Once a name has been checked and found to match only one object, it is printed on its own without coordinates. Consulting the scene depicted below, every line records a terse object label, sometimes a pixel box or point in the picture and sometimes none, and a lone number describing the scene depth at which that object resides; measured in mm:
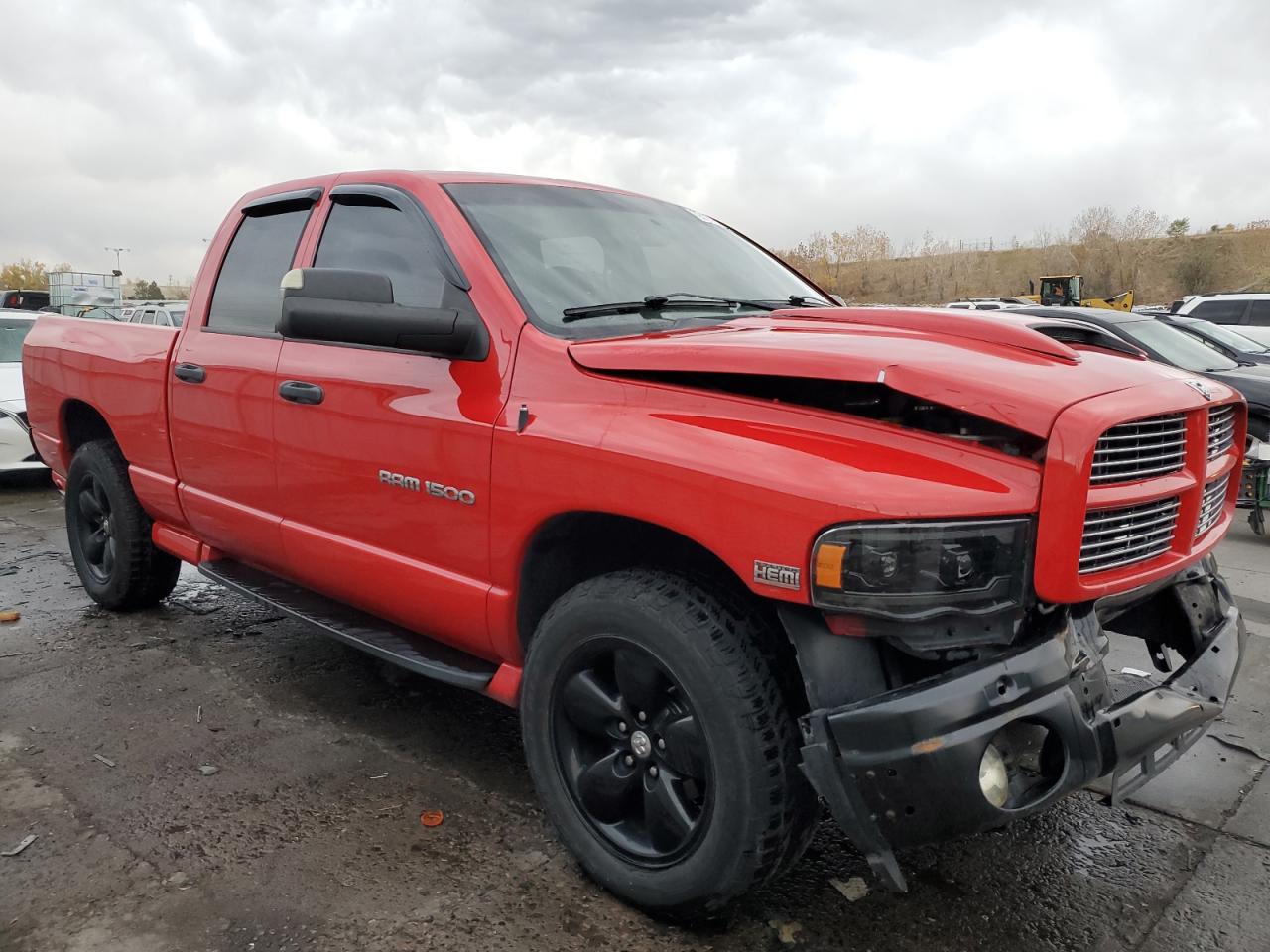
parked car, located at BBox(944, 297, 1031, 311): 19272
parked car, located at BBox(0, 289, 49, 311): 26094
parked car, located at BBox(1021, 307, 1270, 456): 8711
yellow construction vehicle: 31781
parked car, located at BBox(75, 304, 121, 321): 23469
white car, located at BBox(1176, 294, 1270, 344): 16875
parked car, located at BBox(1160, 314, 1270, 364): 10930
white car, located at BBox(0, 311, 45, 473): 8438
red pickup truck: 2020
